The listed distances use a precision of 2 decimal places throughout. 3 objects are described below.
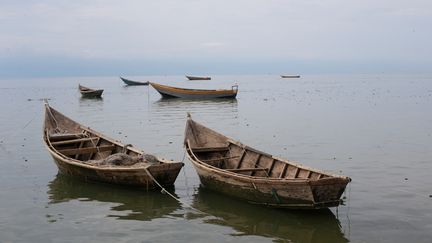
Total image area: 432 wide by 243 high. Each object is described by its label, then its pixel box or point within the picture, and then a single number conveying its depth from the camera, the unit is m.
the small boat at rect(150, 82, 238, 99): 49.94
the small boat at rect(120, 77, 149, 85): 102.31
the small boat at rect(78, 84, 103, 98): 58.47
